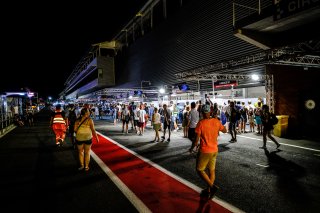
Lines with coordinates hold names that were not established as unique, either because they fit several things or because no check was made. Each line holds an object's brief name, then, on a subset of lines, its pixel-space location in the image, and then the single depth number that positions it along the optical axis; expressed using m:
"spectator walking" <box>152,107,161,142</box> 11.66
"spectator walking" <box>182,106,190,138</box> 12.95
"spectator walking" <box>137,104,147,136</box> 13.73
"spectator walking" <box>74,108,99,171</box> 6.34
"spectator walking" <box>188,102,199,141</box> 9.20
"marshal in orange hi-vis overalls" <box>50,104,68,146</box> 10.20
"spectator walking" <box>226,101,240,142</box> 10.56
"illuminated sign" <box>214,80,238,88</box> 16.41
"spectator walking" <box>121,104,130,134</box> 14.91
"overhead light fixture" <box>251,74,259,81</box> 15.16
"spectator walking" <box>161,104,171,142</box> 11.47
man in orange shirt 4.54
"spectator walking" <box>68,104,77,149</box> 10.60
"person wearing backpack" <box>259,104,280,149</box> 8.76
